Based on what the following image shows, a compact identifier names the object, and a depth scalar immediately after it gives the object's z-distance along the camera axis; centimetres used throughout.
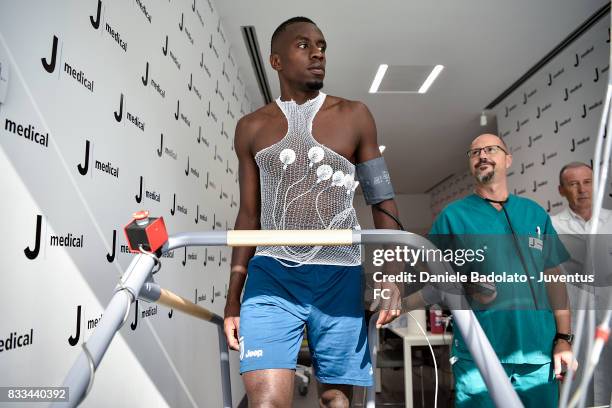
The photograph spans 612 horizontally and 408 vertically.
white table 320
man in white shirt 190
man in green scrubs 167
